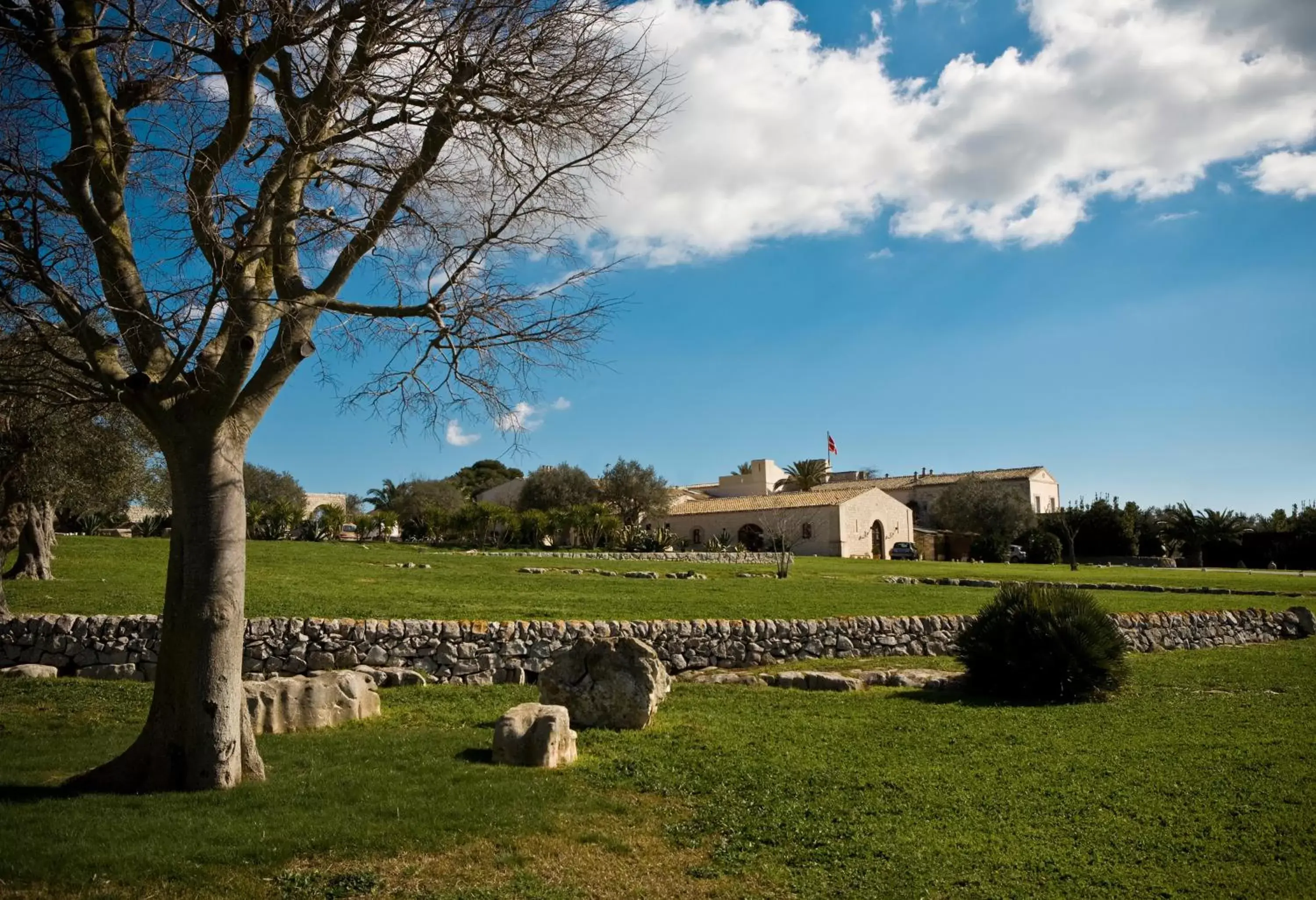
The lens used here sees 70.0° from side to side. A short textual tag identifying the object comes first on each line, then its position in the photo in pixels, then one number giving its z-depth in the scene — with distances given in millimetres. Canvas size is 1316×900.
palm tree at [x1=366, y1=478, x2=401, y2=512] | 75188
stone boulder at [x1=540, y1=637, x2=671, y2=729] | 9930
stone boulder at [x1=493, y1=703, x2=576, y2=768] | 8219
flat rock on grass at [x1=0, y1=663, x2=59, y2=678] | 12273
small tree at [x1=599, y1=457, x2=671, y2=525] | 68312
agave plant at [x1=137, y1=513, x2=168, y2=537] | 41438
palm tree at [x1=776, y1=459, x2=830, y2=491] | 82188
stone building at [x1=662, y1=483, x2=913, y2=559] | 59750
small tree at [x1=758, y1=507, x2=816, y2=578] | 54531
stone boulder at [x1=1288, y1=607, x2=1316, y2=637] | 21953
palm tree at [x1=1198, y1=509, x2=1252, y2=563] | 61188
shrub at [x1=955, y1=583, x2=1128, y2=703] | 11984
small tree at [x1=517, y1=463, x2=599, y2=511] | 68438
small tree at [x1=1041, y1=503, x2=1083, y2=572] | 66250
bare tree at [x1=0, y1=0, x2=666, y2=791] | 7016
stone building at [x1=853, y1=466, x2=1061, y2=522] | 84312
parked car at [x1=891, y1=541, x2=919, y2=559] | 60531
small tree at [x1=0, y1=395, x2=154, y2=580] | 16234
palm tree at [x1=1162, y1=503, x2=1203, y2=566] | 61750
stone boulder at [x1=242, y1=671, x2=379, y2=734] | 9477
